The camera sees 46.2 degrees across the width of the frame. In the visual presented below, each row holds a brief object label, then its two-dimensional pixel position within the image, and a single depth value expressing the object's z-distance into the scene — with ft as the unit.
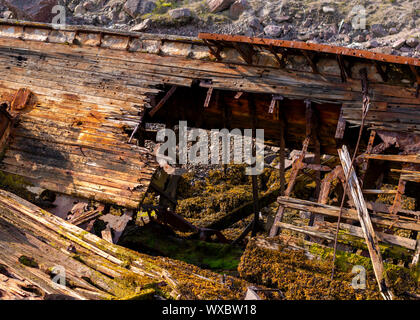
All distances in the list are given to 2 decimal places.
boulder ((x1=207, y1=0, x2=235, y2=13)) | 76.55
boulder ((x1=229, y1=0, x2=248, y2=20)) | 75.31
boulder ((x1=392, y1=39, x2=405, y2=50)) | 62.99
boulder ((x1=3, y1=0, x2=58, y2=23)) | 81.46
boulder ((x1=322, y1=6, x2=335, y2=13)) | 71.51
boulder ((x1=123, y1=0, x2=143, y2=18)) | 80.64
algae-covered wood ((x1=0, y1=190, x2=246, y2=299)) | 25.79
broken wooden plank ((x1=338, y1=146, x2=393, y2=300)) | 27.07
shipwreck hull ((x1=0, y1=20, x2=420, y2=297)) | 32.04
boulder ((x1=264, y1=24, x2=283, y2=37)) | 71.51
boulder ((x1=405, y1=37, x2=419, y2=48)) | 62.18
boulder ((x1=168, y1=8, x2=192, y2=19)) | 77.20
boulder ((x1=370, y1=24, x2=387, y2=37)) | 67.36
